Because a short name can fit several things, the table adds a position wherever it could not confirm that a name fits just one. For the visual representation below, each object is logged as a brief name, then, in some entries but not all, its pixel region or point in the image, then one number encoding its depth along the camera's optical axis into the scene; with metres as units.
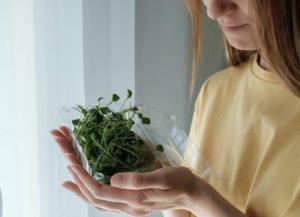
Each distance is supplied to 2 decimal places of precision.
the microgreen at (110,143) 0.66
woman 0.64
